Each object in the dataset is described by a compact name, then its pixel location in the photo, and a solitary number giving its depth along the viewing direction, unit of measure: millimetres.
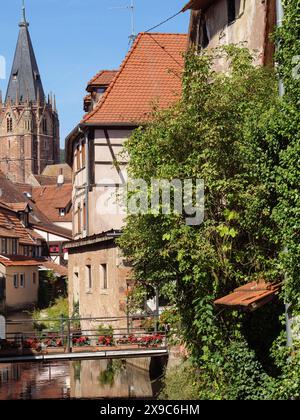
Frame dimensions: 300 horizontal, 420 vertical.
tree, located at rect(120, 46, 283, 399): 14891
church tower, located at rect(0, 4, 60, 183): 158925
